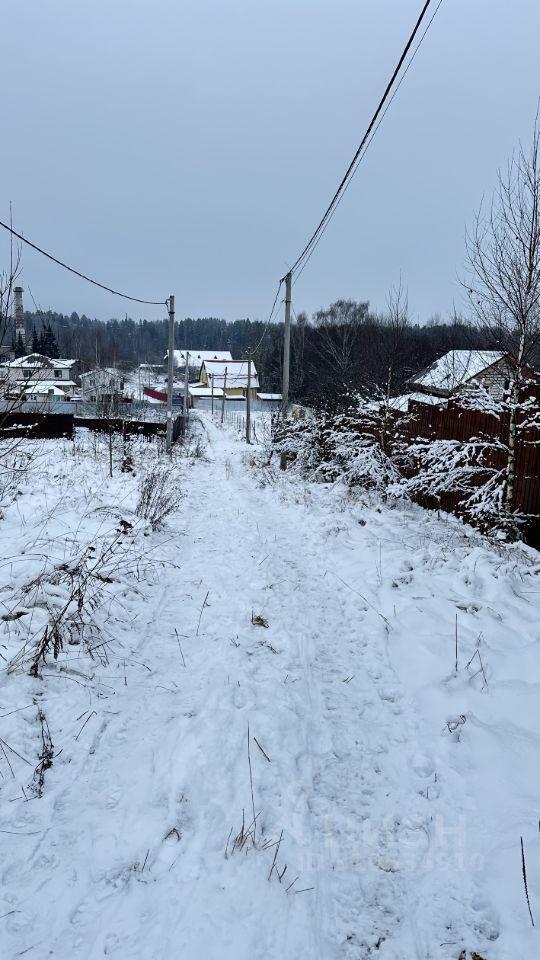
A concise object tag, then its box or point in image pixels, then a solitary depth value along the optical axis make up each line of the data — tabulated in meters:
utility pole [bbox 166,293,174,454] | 18.47
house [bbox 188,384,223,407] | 66.50
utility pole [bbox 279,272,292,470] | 15.13
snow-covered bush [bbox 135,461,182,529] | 7.93
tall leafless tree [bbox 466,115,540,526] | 6.07
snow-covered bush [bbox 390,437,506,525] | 6.71
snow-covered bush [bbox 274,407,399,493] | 10.00
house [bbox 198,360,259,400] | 66.09
